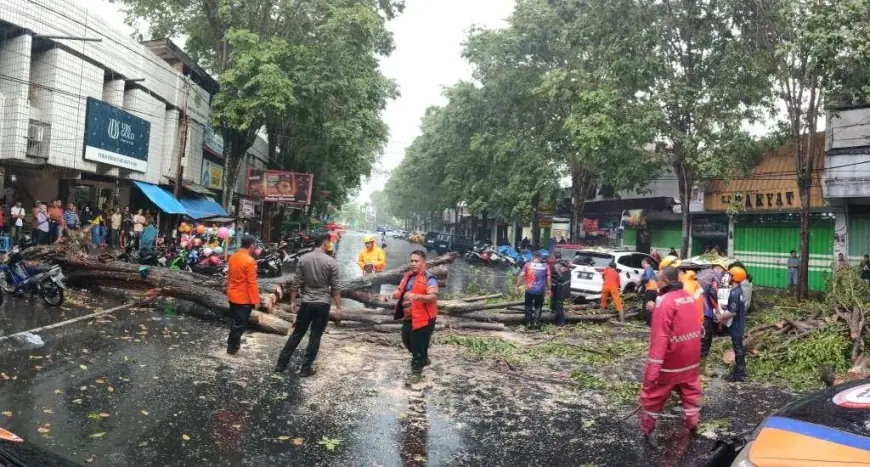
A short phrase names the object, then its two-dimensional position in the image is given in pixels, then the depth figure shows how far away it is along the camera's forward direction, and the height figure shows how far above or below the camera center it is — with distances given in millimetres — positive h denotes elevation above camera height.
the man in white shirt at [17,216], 15292 +18
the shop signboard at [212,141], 26656 +4225
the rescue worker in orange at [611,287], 12367 -732
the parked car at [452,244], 39500 +3
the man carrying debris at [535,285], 10836 -691
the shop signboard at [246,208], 27750 +1098
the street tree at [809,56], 11328 +4642
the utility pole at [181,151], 18703 +2429
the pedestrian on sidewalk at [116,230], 18859 -245
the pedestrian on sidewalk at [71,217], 16188 +77
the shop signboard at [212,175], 27652 +2689
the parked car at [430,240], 41125 +163
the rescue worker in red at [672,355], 4898 -849
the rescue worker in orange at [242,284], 7328 -679
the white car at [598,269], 14492 -417
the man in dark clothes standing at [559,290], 11516 -796
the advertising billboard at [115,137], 17275 +2800
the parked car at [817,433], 2572 -807
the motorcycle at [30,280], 9547 -1047
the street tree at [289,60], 21094 +6728
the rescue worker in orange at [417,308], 6621 -777
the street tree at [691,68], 16625 +5621
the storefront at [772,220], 19984 +1642
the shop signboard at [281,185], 27859 +2319
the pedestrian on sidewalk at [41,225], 14680 -175
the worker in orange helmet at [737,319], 7527 -765
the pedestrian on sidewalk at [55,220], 15102 -31
